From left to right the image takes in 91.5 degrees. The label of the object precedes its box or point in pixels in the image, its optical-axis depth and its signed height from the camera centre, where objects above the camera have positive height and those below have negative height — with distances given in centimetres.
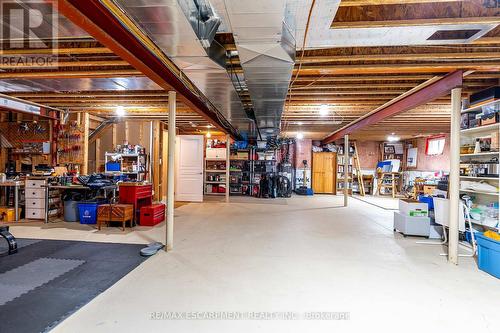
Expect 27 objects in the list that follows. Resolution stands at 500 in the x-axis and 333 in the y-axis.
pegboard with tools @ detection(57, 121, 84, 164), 657 +48
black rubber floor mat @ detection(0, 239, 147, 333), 195 -124
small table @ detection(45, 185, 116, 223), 503 -53
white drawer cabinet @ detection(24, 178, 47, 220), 512 -71
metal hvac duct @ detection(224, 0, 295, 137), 183 +116
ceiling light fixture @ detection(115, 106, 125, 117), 641 +145
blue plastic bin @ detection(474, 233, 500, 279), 283 -104
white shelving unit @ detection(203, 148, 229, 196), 981 -25
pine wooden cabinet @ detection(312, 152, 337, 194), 1131 -32
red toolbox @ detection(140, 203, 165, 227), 489 -105
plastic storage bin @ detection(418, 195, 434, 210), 470 -65
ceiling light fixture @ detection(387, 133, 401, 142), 1012 +129
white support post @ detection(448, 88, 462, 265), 321 -7
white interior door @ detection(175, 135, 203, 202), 824 -15
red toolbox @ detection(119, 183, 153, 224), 486 -61
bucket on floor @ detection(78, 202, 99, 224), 487 -98
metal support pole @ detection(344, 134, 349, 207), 780 -65
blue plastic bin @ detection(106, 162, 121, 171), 660 -10
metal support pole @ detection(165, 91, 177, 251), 350 -1
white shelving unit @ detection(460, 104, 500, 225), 362 +16
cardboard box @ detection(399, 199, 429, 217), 437 -75
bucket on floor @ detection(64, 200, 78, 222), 505 -100
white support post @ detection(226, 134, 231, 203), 825 +28
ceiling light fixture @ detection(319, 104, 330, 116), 575 +141
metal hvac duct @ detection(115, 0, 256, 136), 179 +113
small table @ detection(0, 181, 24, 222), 505 -55
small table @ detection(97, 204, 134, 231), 445 -91
